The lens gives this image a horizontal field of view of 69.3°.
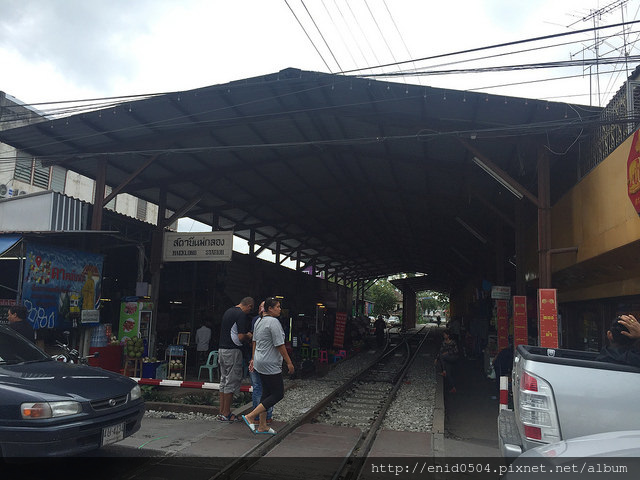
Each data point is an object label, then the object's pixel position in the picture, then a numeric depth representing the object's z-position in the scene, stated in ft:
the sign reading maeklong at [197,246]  38.73
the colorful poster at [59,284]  29.55
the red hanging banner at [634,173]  18.56
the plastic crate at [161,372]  35.37
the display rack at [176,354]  35.96
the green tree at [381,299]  214.69
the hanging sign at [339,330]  57.21
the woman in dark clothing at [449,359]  35.40
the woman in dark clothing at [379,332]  76.54
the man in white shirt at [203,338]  44.73
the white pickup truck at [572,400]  10.18
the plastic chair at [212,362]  36.96
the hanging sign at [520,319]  33.28
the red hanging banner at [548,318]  26.27
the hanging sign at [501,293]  42.37
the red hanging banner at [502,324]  43.11
